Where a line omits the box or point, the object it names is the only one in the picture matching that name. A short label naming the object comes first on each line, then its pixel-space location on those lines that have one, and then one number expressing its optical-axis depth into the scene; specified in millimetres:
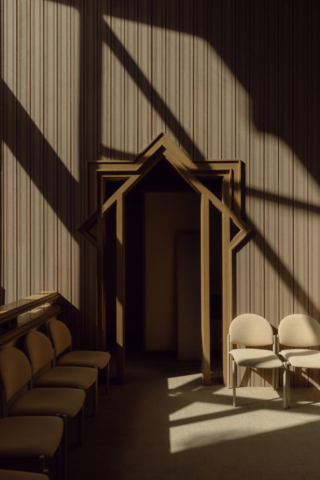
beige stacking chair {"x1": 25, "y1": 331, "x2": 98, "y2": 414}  3256
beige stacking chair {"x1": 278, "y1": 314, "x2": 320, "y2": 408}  4344
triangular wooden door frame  4594
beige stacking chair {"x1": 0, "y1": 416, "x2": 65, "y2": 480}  2158
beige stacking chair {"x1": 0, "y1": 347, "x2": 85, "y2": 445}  2699
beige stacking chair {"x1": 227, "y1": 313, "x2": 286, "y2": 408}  4312
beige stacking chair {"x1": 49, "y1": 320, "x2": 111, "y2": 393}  3816
